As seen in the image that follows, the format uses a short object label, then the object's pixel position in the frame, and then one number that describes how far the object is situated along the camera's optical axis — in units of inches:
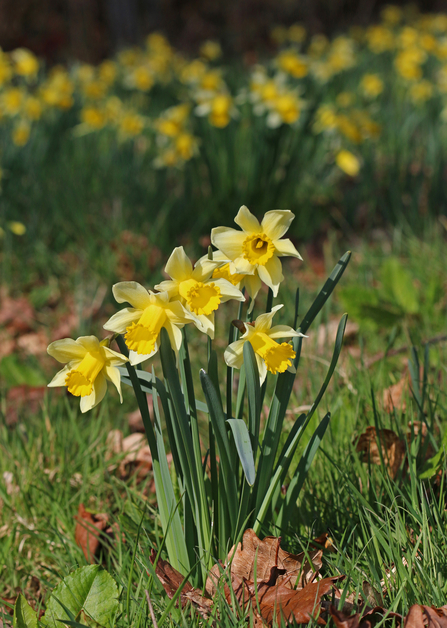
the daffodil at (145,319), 60.7
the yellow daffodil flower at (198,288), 61.0
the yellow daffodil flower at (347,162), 127.4
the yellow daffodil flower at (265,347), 61.4
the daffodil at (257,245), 62.1
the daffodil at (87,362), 61.4
